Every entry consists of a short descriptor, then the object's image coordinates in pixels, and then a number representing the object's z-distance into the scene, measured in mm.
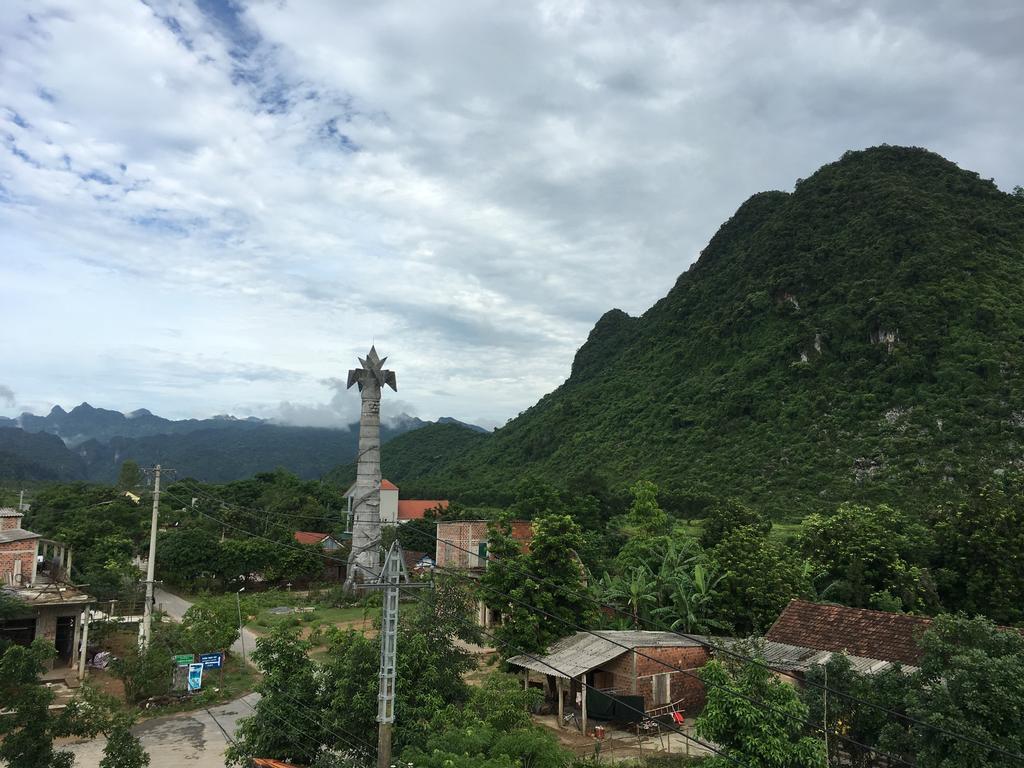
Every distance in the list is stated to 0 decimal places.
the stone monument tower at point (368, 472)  38406
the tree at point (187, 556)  38188
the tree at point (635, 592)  25203
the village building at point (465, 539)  36125
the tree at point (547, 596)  21141
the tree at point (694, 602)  23619
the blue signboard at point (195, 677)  21984
